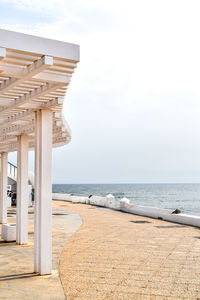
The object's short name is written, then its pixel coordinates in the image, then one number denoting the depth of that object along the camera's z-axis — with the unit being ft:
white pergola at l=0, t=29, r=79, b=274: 15.67
